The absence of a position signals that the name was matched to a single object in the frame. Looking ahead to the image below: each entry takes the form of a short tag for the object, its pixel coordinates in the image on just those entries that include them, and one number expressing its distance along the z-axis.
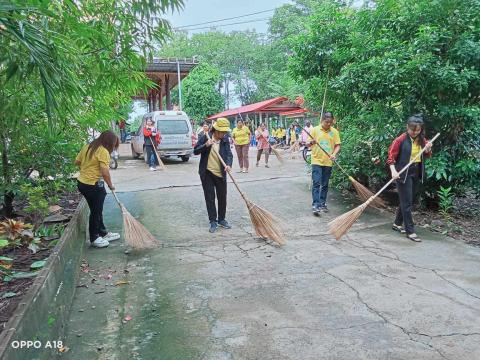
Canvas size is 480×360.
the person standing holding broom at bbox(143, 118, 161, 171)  13.21
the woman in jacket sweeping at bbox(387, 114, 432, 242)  5.50
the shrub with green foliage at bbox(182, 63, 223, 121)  29.84
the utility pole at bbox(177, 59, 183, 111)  19.39
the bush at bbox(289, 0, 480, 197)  5.86
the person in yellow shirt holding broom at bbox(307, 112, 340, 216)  6.70
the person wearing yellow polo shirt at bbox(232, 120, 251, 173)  11.49
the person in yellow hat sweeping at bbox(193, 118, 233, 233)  5.87
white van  14.69
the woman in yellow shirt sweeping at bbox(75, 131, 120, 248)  5.05
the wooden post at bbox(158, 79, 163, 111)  22.47
